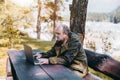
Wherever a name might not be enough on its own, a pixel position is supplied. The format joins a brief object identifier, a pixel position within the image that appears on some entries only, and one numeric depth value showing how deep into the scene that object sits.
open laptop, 1.74
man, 1.80
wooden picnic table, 1.41
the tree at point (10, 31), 4.87
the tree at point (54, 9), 9.48
